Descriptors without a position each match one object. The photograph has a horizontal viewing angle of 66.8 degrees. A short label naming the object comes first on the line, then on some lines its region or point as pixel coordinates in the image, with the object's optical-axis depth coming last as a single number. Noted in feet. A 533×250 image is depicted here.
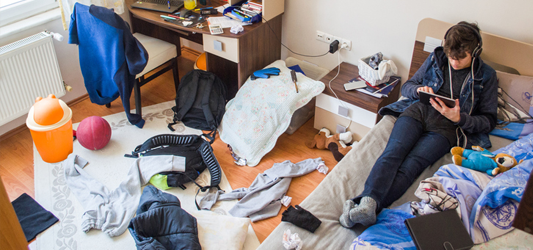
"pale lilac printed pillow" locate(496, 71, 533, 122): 7.21
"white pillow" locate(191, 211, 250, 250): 6.65
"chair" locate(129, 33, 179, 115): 9.56
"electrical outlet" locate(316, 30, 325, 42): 9.85
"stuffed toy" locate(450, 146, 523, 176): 6.05
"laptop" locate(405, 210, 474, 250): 5.05
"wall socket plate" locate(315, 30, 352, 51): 9.55
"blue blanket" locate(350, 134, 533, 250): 5.23
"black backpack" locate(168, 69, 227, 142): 9.68
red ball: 8.62
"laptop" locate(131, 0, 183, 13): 9.73
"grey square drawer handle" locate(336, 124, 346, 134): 9.11
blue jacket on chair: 8.27
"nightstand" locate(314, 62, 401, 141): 8.53
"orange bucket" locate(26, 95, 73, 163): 8.14
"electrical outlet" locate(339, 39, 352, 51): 9.52
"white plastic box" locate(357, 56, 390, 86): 8.69
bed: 5.82
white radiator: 8.55
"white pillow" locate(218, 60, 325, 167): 8.80
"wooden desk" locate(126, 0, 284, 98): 9.11
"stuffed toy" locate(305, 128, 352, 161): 8.79
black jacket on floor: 6.27
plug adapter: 9.44
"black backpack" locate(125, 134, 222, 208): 8.05
